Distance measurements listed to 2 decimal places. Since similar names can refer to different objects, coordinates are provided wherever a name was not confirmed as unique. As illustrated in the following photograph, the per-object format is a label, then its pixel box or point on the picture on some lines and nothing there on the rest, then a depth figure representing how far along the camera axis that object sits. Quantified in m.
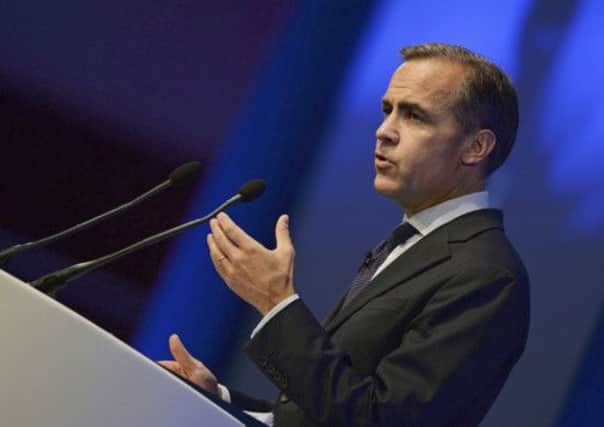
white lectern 5.80
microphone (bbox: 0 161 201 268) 6.39
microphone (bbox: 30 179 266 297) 6.34
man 6.27
